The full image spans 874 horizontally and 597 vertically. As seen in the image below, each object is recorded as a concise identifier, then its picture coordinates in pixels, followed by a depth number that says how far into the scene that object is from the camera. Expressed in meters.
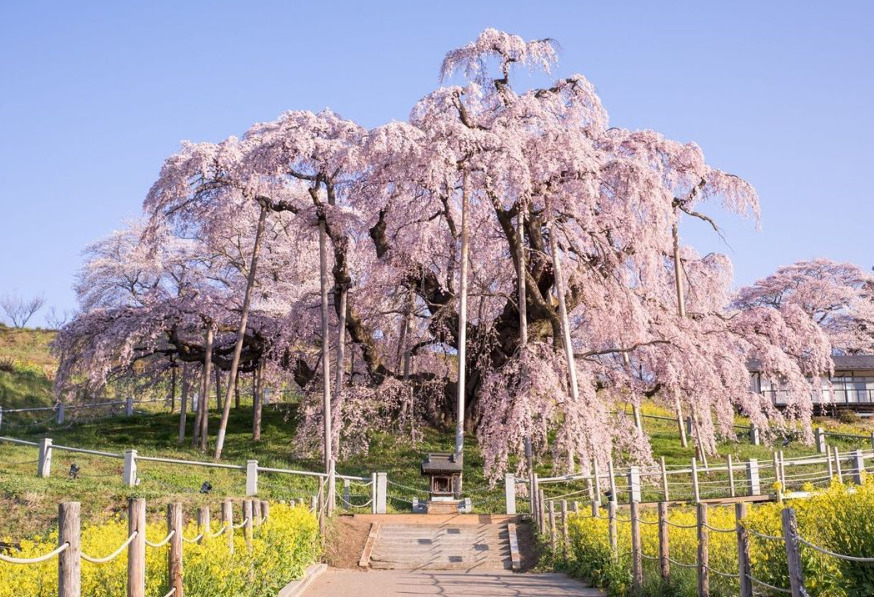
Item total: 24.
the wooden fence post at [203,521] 10.24
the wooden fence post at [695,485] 21.88
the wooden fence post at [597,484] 21.22
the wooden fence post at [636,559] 12.07
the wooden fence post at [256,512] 12.94
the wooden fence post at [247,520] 11.82
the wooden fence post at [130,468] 22.59
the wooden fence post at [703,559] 9.95
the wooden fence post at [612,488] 18.59
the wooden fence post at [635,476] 20.64
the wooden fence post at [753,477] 23.56
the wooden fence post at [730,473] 22.92
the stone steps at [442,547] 18.84
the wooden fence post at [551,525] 18.06
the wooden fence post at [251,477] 22.11
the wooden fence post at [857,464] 24.44
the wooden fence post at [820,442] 32.62
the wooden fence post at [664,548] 11.29
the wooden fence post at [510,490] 22.72
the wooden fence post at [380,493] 22.91
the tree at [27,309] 78.06
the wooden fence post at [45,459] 23.77
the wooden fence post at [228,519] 10.78
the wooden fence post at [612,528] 13.66
